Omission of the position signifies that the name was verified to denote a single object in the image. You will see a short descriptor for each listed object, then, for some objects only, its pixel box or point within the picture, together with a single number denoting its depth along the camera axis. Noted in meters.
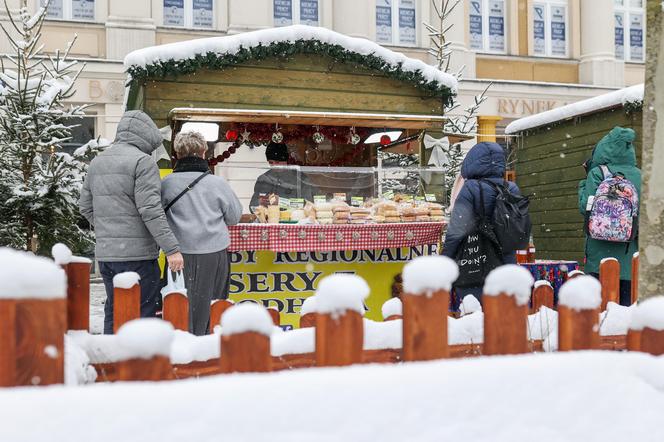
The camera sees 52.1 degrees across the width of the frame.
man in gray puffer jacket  4.16
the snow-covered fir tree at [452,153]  11.97
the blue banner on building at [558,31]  19.69
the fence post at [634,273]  3.41
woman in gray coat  4.48
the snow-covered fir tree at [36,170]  7.51
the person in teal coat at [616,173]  5.39
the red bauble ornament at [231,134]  8.85
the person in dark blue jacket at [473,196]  4.63
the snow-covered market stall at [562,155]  8.91
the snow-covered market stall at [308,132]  6.27
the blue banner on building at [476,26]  18.97
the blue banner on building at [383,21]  18.09
